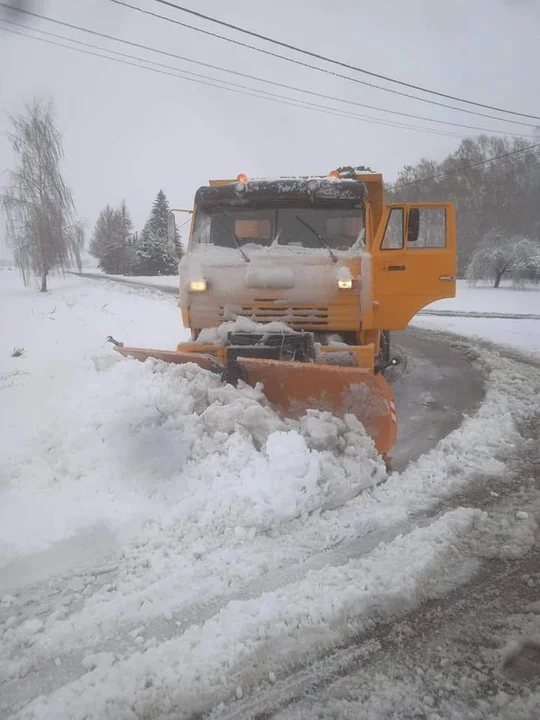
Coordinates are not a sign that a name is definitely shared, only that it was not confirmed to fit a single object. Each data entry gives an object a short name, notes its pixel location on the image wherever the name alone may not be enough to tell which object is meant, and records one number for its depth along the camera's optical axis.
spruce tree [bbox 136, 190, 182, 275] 50.50
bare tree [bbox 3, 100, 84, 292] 25.47
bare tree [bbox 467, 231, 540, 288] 31.34
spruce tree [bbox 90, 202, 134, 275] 59.69
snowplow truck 4.98
